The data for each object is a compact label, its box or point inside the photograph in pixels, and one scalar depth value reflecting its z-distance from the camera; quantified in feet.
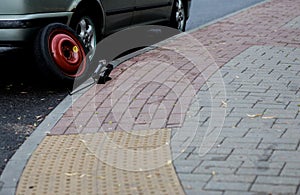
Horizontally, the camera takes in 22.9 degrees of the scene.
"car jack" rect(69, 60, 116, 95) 27.20
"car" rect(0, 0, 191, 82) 26.53
